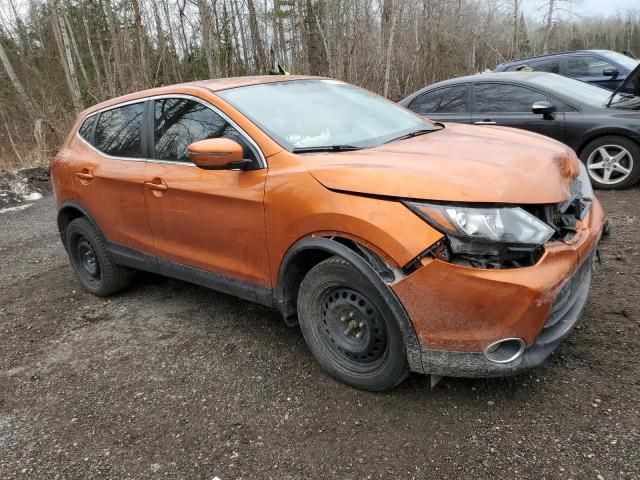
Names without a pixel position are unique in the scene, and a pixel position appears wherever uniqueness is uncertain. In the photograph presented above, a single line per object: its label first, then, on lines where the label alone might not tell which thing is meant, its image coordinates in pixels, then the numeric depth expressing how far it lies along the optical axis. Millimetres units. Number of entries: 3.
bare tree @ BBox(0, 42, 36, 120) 12953
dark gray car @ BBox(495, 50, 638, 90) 9469
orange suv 2283
